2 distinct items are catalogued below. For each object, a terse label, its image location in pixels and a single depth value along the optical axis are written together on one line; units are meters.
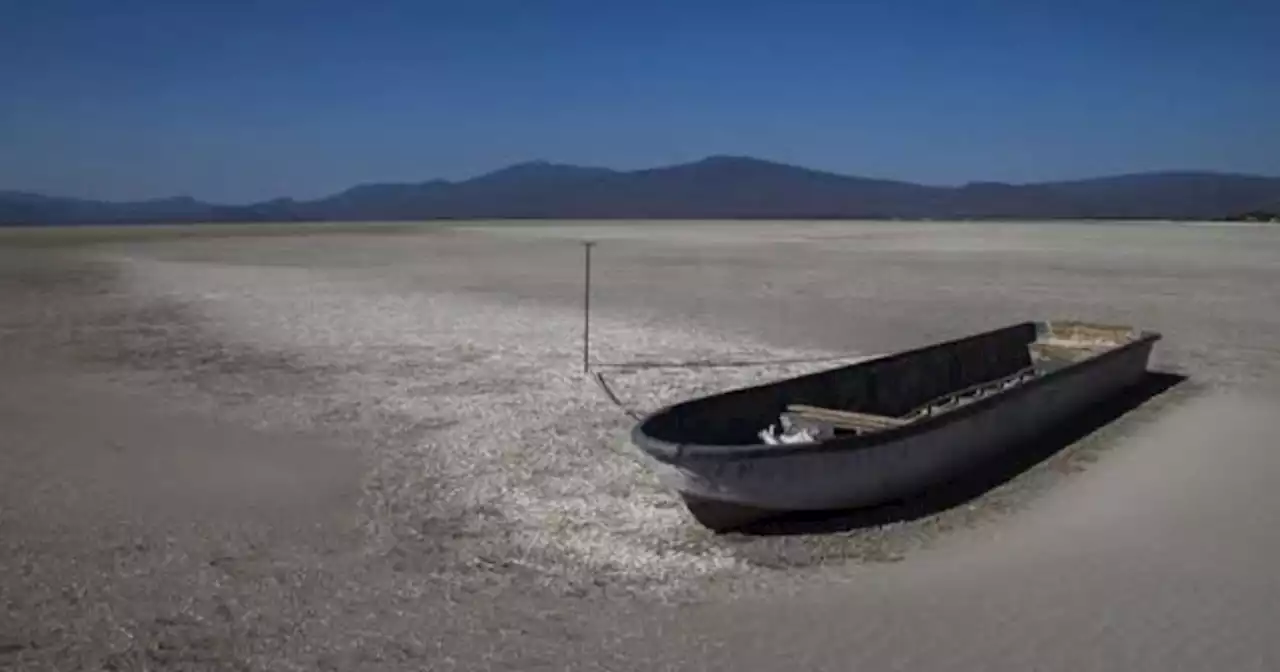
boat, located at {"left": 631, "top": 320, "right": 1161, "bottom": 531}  5.06
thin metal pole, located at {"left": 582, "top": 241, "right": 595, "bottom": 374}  10.31
